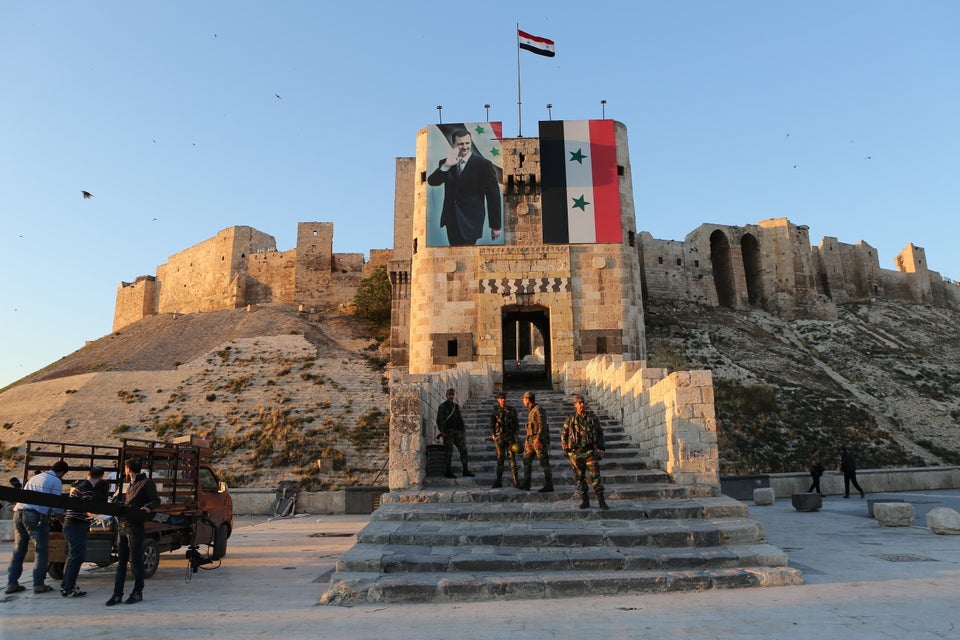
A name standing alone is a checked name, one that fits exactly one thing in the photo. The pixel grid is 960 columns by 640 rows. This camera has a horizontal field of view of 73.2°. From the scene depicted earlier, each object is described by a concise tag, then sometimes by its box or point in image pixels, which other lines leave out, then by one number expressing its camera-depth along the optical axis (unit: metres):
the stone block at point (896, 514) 9.92
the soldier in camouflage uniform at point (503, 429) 9.12
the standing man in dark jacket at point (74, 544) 6.33
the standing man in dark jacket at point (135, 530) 6.07
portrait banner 19.95
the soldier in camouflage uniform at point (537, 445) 8.51
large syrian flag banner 19.80
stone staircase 5.98
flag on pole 22.01
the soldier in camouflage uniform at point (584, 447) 7.91
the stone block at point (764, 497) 14.80
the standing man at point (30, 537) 6.56
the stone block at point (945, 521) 8.95
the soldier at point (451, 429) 9.67
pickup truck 6.96
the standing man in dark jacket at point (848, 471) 15.93
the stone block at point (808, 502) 12.71
